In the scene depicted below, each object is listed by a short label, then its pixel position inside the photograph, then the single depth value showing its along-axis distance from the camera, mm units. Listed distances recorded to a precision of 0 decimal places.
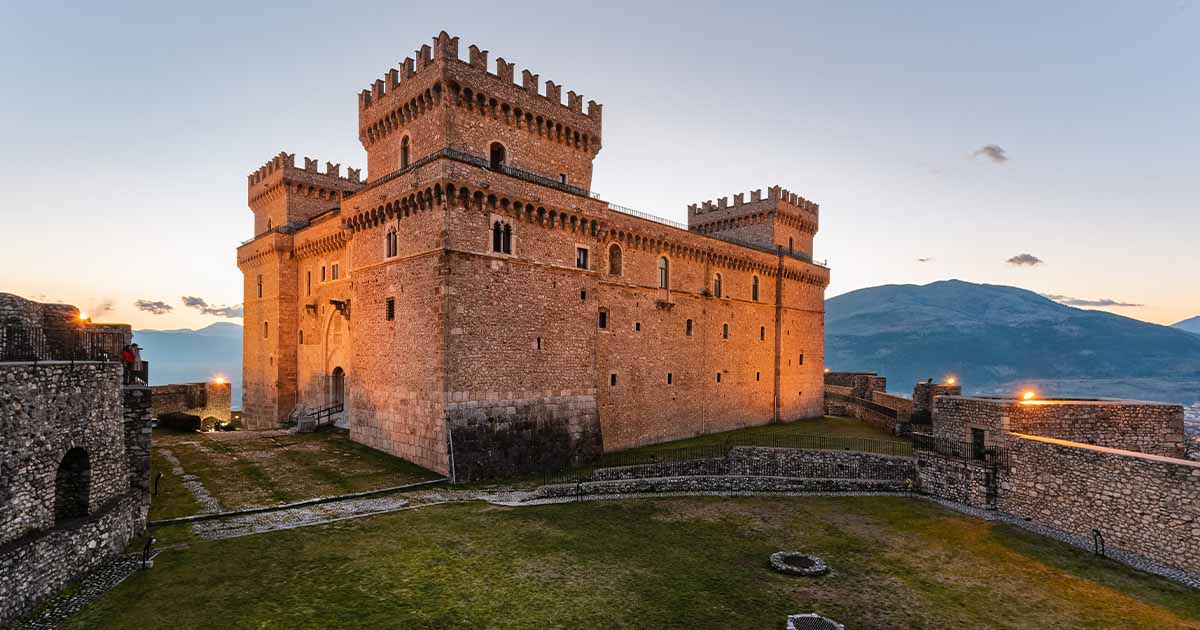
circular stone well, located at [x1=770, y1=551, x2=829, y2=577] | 13852
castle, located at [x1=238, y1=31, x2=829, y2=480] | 23172
